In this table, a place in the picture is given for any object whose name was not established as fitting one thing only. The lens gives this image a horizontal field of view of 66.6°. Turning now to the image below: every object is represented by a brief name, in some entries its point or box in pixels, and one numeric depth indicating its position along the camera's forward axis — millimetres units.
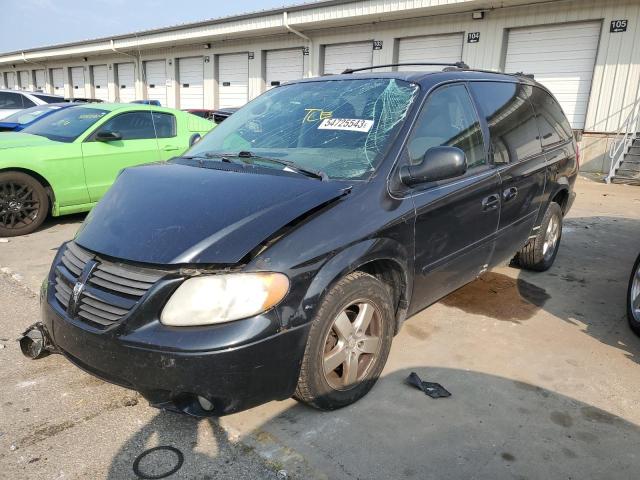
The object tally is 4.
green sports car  5887
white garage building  12445
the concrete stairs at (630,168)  11562
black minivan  2098
